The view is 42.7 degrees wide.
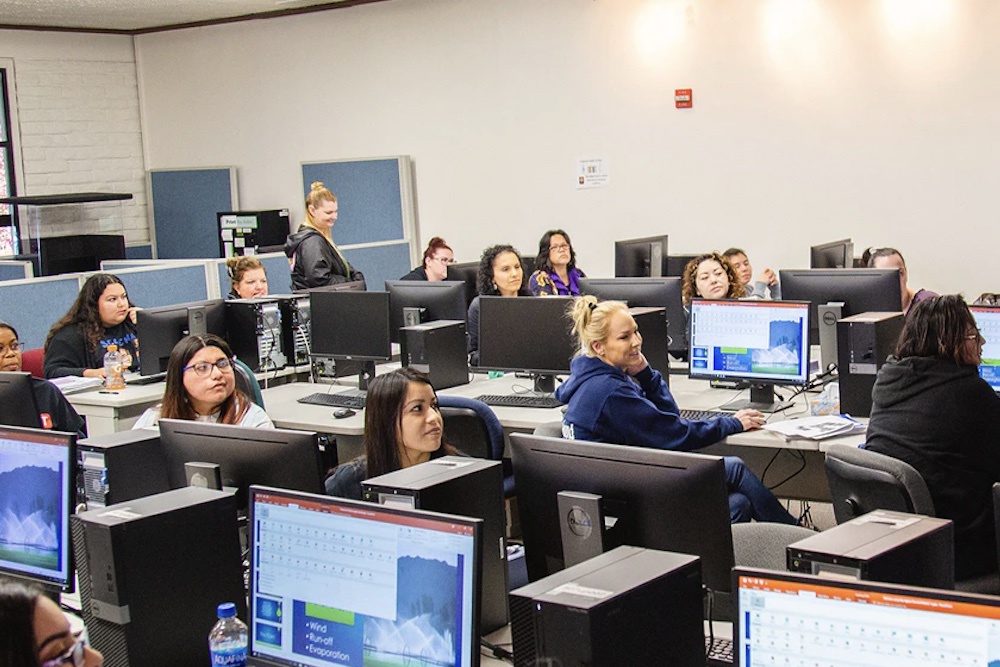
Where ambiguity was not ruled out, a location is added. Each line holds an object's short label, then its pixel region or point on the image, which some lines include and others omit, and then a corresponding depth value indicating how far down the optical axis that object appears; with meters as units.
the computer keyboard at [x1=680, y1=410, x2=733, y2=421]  4.55
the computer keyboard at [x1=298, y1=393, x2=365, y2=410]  5.20
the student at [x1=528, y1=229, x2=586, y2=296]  6.74
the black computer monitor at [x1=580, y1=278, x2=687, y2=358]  5.21
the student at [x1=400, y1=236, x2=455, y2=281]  6.96
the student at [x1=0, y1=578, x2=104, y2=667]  1.51
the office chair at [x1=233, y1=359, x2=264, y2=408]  4.27
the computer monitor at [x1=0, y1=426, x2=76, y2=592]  2.79
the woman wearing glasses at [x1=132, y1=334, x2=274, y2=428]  3.75
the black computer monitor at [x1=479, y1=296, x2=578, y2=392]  5.00
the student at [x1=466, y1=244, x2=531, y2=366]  5.95
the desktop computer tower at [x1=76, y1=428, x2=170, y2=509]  3.06
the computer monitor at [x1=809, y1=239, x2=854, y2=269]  6.05
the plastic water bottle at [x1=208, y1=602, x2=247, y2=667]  2.38
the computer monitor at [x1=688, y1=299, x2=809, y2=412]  4.55
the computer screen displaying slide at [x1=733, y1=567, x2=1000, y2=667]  1.64
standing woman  6.72
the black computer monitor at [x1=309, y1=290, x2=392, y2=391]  5.34
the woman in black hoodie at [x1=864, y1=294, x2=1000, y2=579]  3.31
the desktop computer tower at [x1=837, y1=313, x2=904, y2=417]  4.29
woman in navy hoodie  3.82
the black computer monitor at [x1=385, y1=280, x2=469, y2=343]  5.52
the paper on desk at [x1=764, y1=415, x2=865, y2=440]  4.12
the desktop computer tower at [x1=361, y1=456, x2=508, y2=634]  2.43
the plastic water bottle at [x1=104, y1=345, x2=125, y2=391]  5.49
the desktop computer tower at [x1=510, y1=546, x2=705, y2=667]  1.85
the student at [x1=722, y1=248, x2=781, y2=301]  6.43
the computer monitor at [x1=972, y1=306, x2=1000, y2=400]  4.17
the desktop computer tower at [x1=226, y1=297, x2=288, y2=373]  5.61
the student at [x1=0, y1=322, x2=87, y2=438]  4.31
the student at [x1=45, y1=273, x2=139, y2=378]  5.58
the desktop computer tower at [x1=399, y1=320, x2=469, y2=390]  5.23
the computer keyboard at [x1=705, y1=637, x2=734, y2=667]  2.31
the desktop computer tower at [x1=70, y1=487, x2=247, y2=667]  2.38
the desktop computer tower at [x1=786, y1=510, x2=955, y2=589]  1.99
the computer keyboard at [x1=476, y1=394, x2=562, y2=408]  4.94
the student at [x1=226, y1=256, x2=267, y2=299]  6.02
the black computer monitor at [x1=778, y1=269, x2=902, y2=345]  4.71
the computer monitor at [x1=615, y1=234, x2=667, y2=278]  6.73
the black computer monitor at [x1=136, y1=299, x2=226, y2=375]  5.50
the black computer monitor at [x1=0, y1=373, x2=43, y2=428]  4.14
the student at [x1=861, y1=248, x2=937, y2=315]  5.59
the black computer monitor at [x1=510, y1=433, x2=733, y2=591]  2.36
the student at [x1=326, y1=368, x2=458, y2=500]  3.17
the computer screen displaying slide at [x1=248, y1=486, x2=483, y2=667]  2.07
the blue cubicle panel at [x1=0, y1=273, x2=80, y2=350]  6.77
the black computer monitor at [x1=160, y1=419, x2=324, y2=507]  2.77
